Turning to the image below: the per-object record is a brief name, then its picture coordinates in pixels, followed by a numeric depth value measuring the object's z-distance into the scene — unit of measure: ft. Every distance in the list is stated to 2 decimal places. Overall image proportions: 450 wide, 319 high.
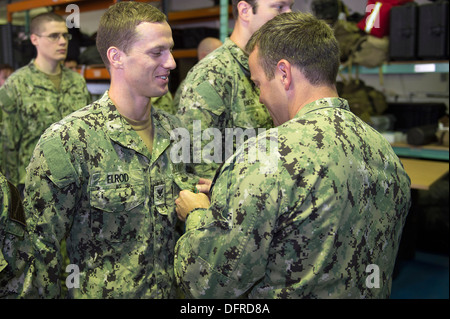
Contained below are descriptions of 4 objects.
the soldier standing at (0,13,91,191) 10.11
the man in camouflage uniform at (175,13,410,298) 3.37
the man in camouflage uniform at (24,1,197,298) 4.32
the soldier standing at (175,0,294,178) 6.25
